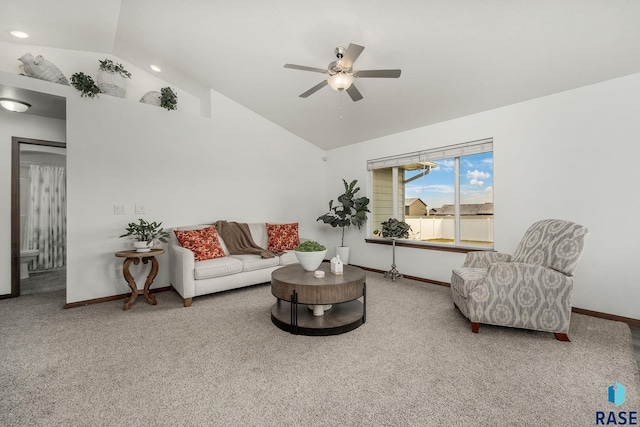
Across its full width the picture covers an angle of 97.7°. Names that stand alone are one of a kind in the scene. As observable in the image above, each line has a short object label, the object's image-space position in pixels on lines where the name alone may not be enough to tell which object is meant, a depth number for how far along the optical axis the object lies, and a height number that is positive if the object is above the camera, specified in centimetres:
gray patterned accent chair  244 -68
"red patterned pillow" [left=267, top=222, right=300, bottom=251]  480 -38
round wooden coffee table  262 -81
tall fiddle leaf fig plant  534 +8
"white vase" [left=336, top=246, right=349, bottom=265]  552 -74
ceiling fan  255 +138
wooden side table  335 -69
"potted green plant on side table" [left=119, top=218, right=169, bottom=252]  351 -25
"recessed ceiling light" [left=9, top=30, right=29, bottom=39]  330 +219
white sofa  347 -75
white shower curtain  488 -1
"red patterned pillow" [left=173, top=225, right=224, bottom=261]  386 -38
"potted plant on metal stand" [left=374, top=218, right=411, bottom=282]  466 -30
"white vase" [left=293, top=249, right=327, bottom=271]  300 -48
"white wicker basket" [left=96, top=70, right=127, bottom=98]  376 +181
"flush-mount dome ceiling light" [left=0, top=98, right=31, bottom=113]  333 +135
